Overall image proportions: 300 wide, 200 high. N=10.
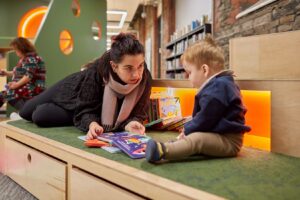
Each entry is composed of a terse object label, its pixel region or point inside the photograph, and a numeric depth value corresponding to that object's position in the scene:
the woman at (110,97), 1.33
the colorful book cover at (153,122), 1.65
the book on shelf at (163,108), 1.72
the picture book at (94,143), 1.17
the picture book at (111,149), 1.10
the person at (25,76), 2.89
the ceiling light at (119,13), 8.49
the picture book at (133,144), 1.04
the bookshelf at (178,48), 4.95
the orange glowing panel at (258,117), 1.25
